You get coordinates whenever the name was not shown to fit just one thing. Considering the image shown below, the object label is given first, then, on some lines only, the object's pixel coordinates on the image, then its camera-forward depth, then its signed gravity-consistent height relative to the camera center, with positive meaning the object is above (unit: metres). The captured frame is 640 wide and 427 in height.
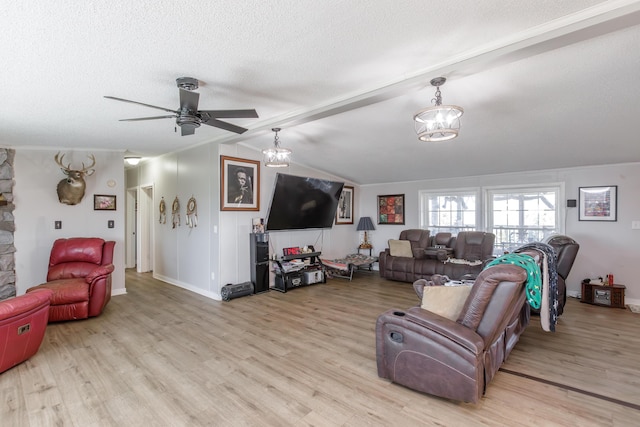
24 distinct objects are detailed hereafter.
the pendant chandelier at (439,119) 2.39 +0.77
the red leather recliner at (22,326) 2.55 -1.00
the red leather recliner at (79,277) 3.78 -0.87
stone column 4.28 -0.26
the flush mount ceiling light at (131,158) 5.69 +1.08
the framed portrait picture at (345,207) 7.25 +0.14
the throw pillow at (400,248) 6.33 -0.74
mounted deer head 4.63 +0.43
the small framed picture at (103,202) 5.09 +0.18
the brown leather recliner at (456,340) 2.05 -0.92
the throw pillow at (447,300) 2.38 -0.69
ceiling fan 2.59 +0.91
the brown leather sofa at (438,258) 5.55 -0.88
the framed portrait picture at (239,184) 4.92 +0.49
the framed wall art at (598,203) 4.79 +0.16
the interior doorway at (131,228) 7.41 -0.37
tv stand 5.45 -1.14
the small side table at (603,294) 4.44 -1.22
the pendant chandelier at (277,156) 4.00 +0.76
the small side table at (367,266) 7.09 -1.27
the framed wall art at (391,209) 7.18 +0.09
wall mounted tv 5.57 +0.20
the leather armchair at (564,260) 3.94 -0.62
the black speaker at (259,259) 5.18 -0.79
